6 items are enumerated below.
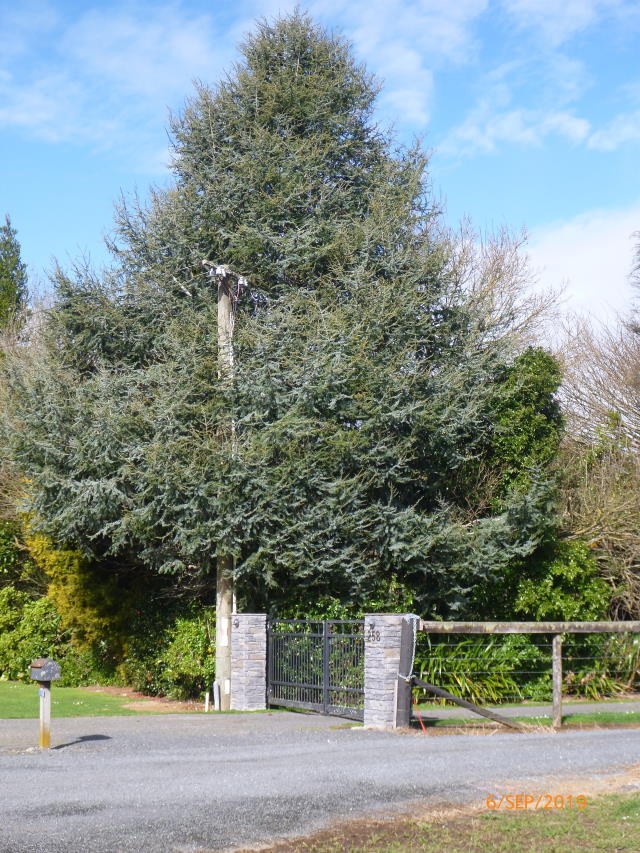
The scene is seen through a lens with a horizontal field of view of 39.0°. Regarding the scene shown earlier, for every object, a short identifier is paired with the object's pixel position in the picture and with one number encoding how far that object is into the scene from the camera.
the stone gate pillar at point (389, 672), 11.78
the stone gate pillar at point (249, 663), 14.79
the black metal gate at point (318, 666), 13.19
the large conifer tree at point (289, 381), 15.69
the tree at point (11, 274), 36.03
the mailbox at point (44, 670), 10.12
